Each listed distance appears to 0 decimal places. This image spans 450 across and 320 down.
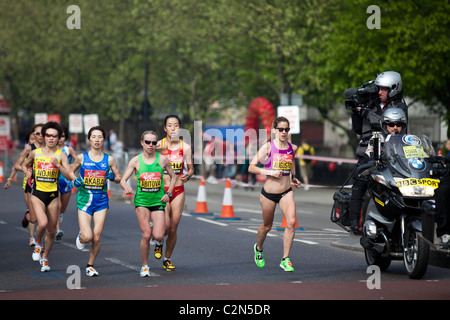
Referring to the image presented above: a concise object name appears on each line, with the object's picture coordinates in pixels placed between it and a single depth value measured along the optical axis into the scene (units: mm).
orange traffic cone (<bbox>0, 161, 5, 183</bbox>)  34594
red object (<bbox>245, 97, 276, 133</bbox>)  36219
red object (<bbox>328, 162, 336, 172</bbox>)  33312
